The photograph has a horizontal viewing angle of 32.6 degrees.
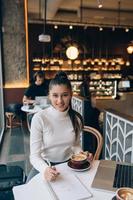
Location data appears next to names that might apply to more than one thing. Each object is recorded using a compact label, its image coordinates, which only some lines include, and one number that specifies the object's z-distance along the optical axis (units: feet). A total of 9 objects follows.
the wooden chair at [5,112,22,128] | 18.24
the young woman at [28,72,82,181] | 5.49
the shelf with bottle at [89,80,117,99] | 30.30
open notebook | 3.69
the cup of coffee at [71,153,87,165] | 4.66
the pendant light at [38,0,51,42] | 16.57
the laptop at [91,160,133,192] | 4.07
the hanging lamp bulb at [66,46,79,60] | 22.48
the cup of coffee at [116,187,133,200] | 3.44
